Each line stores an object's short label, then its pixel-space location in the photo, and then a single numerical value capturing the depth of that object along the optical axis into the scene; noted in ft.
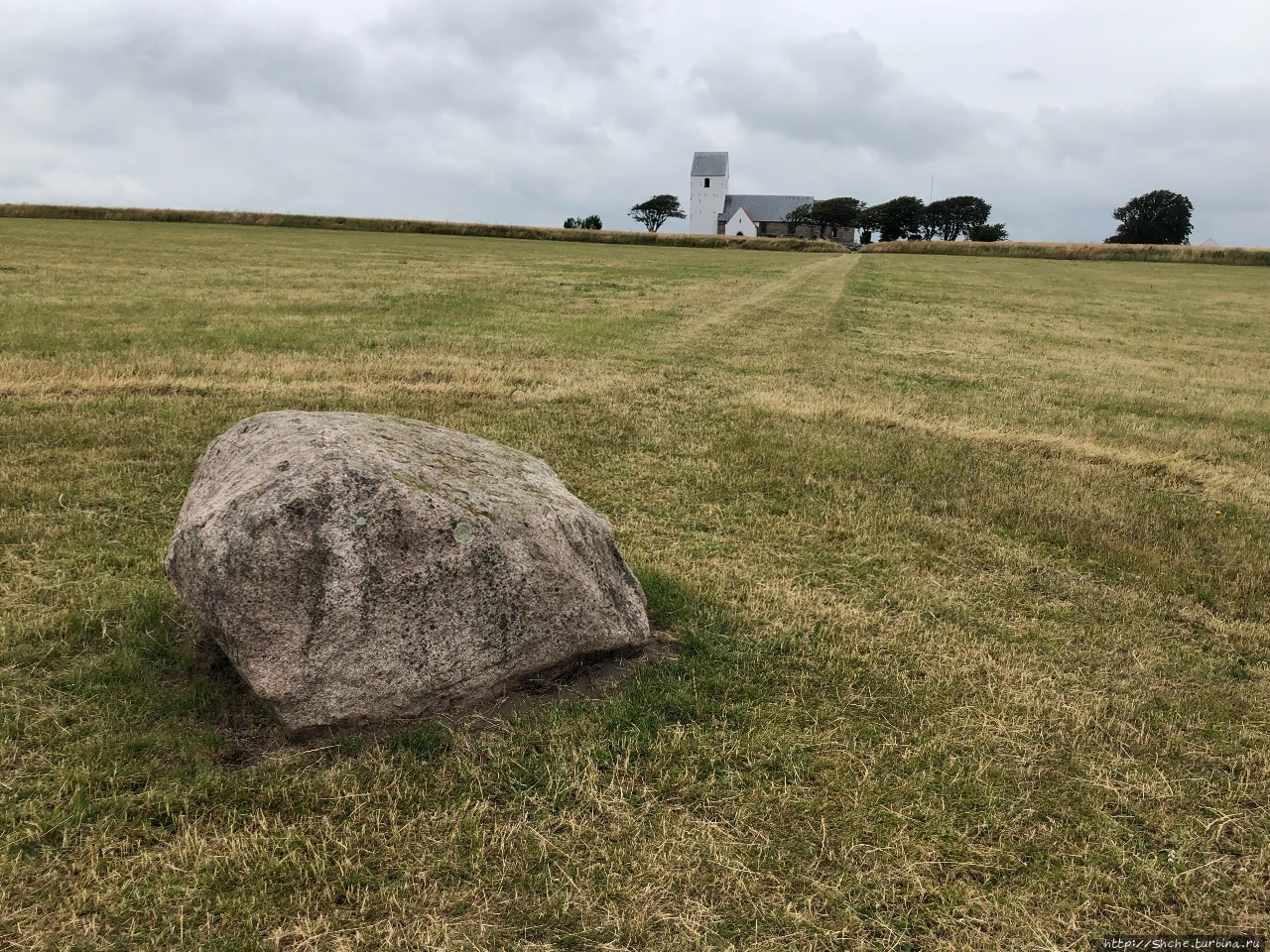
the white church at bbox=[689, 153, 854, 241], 460.14
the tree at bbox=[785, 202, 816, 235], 448.65
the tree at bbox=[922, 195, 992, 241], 453.99
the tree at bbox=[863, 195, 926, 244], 442.50
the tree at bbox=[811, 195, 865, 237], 434.10
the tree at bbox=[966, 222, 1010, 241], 442.50
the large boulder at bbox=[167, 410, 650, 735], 12.81
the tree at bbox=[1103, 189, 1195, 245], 367.66
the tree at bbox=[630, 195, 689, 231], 496.23
